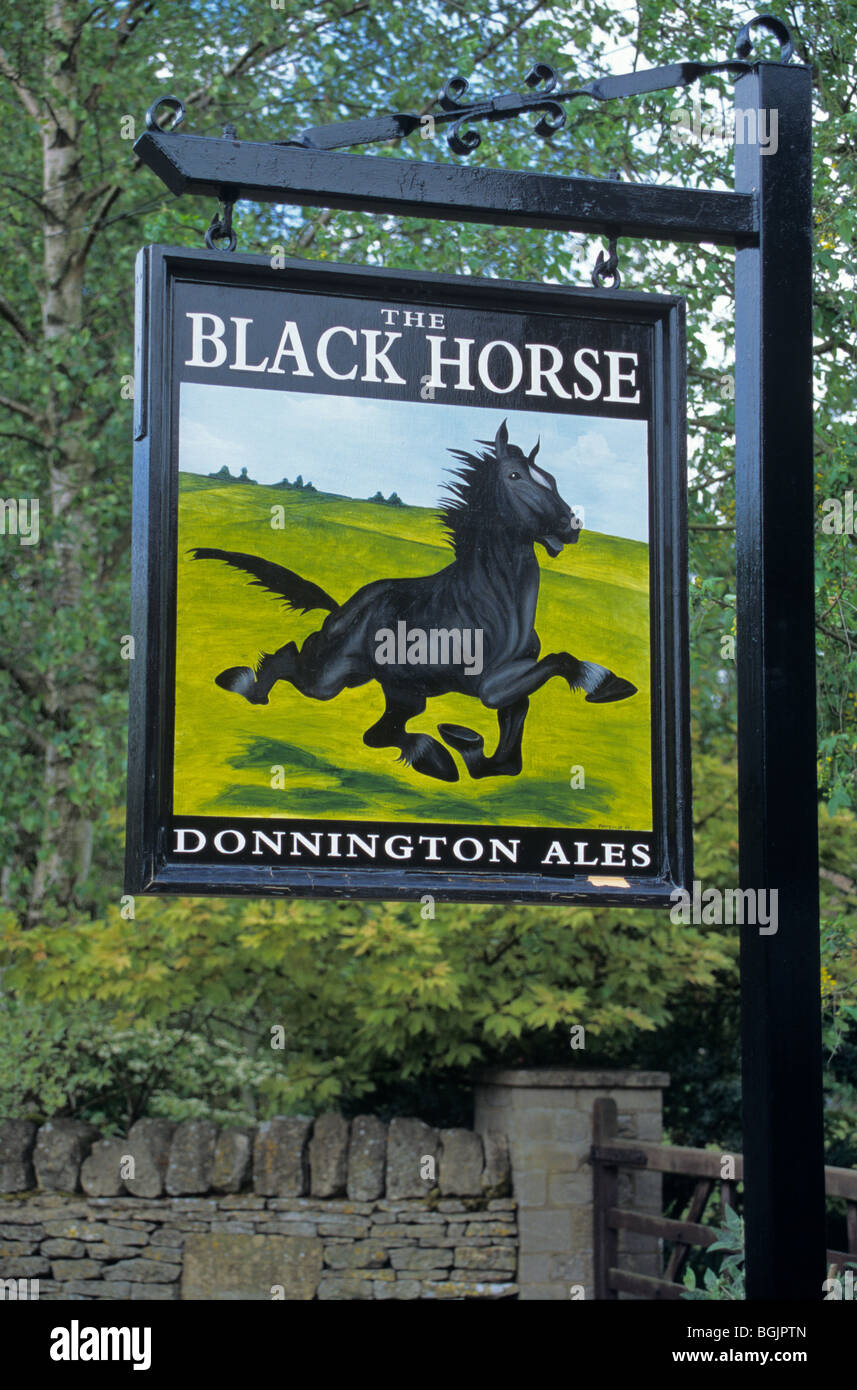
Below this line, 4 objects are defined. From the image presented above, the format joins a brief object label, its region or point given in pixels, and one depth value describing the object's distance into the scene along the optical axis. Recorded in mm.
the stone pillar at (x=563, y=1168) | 7113
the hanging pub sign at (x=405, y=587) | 2561
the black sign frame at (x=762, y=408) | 2471
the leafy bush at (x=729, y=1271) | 5047
